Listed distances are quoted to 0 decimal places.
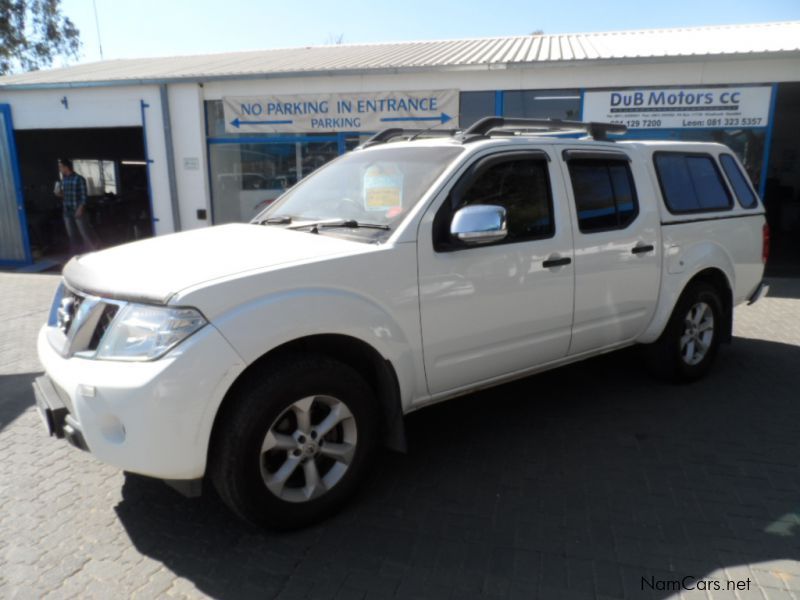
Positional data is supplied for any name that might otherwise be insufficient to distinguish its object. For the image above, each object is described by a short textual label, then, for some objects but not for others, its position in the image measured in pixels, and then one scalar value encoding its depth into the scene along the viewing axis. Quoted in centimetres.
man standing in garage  1185
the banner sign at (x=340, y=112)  1039
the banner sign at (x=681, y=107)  955
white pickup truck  251
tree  3203
